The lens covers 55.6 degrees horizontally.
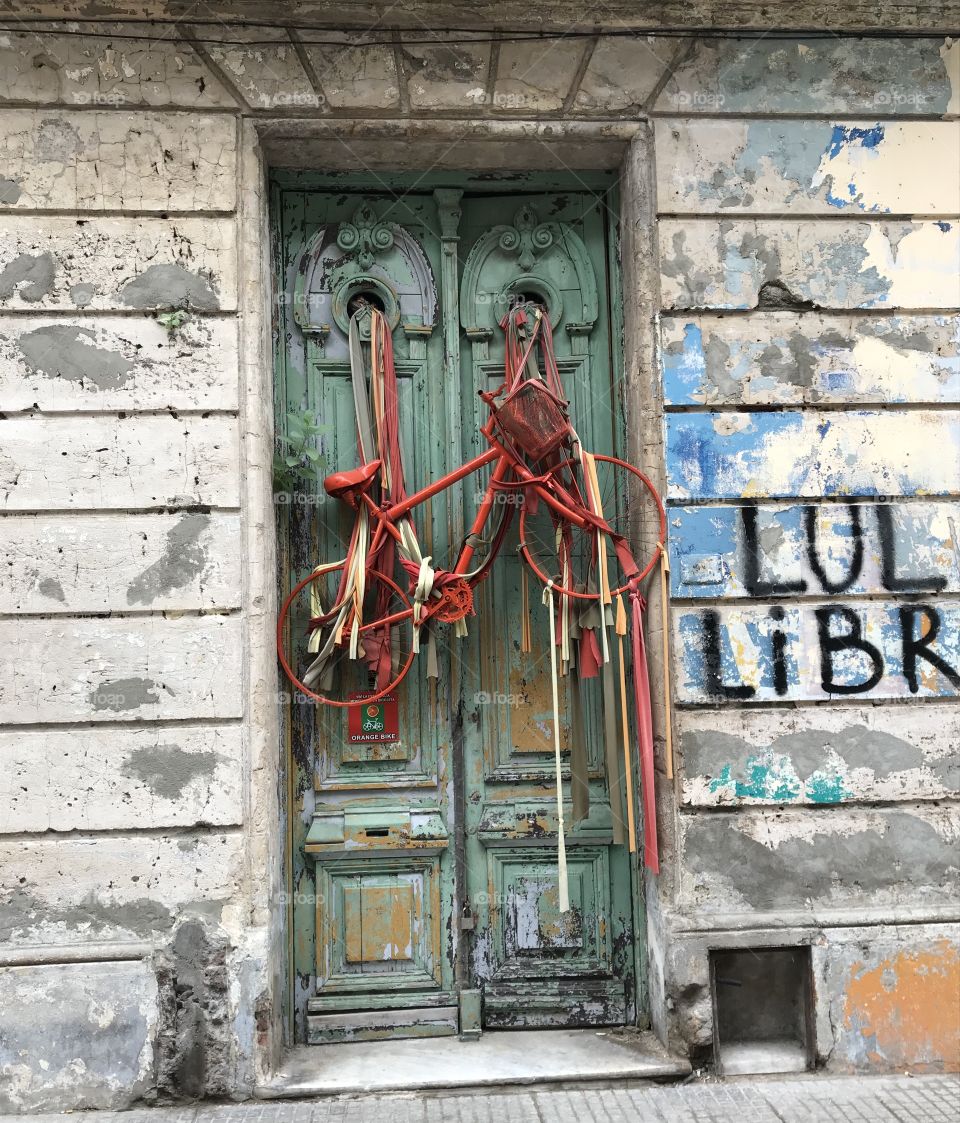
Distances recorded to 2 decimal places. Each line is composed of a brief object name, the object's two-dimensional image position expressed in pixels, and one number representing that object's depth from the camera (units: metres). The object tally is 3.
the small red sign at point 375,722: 4.18
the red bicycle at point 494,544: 3.86
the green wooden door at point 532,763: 4.15
